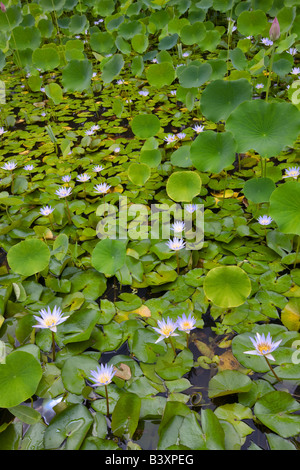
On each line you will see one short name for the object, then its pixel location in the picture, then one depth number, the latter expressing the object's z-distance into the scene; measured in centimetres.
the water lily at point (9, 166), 220
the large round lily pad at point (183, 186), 175
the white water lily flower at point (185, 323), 121
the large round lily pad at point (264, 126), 154
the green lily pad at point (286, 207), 139
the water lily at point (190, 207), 177
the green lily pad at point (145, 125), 217
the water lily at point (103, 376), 106
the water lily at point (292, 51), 328
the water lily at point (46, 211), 181
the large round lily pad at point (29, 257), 145
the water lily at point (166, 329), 117
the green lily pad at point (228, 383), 110
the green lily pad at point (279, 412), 101
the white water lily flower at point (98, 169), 219
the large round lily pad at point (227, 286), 130
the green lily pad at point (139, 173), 197
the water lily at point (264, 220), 164
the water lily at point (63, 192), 191
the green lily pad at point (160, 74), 271
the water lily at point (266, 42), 346
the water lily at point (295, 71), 290
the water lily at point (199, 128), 234
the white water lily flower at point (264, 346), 107
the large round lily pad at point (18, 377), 104
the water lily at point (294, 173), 180
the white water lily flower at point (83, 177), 210
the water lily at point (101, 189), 191
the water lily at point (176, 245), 153
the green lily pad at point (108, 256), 146
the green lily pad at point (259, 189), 169
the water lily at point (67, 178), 207
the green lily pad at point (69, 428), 103
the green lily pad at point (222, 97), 188
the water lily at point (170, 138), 234
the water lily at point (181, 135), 240
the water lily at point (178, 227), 162
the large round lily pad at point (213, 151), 171
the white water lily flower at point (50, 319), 122
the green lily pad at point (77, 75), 272
